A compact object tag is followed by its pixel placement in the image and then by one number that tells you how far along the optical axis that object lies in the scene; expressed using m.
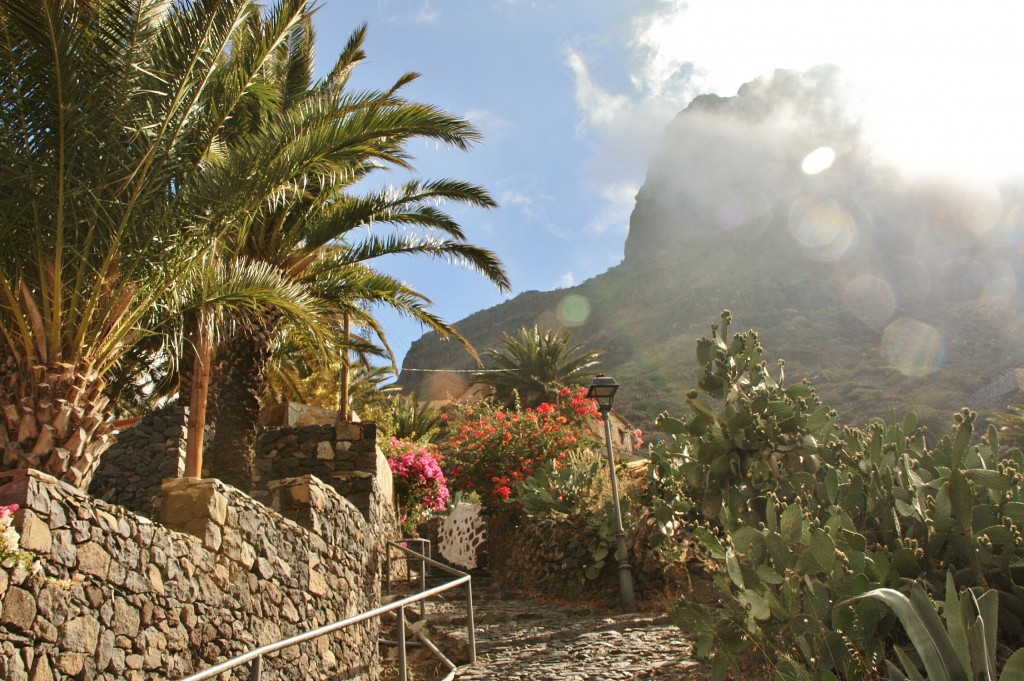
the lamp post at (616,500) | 9.11
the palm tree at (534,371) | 25.22
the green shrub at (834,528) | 3.44
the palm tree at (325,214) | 7.09
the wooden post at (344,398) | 11.27
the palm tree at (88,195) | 4.76
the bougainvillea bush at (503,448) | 14.51
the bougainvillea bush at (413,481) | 12.97
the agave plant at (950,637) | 2.39
